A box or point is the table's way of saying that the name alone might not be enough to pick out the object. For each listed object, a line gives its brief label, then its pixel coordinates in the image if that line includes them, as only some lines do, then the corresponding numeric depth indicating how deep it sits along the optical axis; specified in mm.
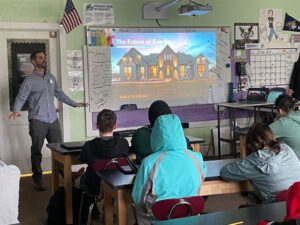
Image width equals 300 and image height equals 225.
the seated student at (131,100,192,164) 3250
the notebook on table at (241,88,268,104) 6707
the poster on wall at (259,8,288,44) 7238
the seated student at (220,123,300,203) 2787
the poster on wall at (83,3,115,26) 6070
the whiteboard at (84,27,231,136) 6160
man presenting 5172
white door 5750
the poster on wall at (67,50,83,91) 6016
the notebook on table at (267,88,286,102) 6762
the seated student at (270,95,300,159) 3916
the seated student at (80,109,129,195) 3434
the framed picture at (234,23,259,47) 7051
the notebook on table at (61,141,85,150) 3965
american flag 5738
